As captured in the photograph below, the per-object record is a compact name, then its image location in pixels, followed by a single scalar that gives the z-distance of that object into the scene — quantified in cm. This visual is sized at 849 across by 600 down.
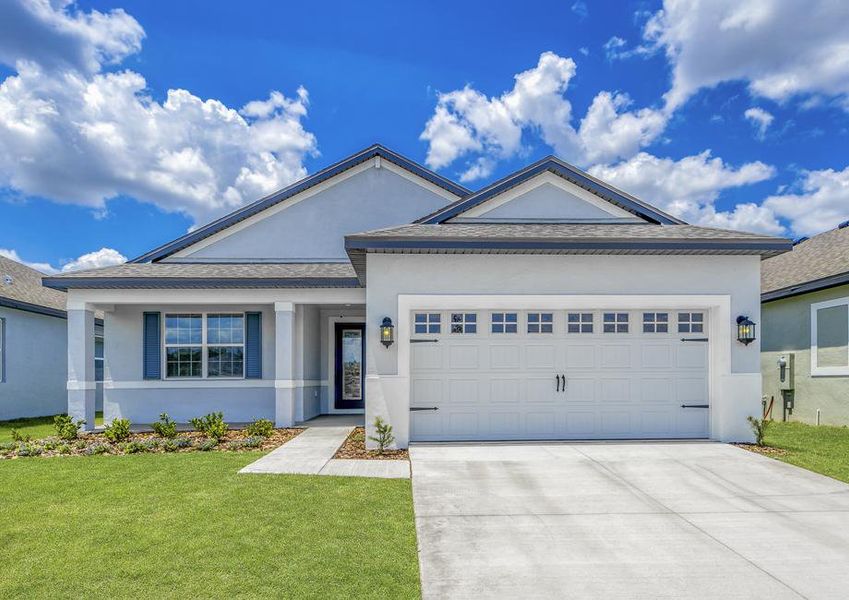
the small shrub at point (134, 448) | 879
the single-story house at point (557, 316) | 886
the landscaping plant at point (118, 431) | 980
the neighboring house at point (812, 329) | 1198
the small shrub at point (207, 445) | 893
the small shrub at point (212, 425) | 975
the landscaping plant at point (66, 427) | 1013
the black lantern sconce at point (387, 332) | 869
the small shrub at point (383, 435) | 865
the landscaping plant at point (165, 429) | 980
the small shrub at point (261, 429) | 1020
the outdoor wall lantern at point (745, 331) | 897
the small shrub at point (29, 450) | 876
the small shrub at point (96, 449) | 880
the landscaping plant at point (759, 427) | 896
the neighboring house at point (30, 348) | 1452
